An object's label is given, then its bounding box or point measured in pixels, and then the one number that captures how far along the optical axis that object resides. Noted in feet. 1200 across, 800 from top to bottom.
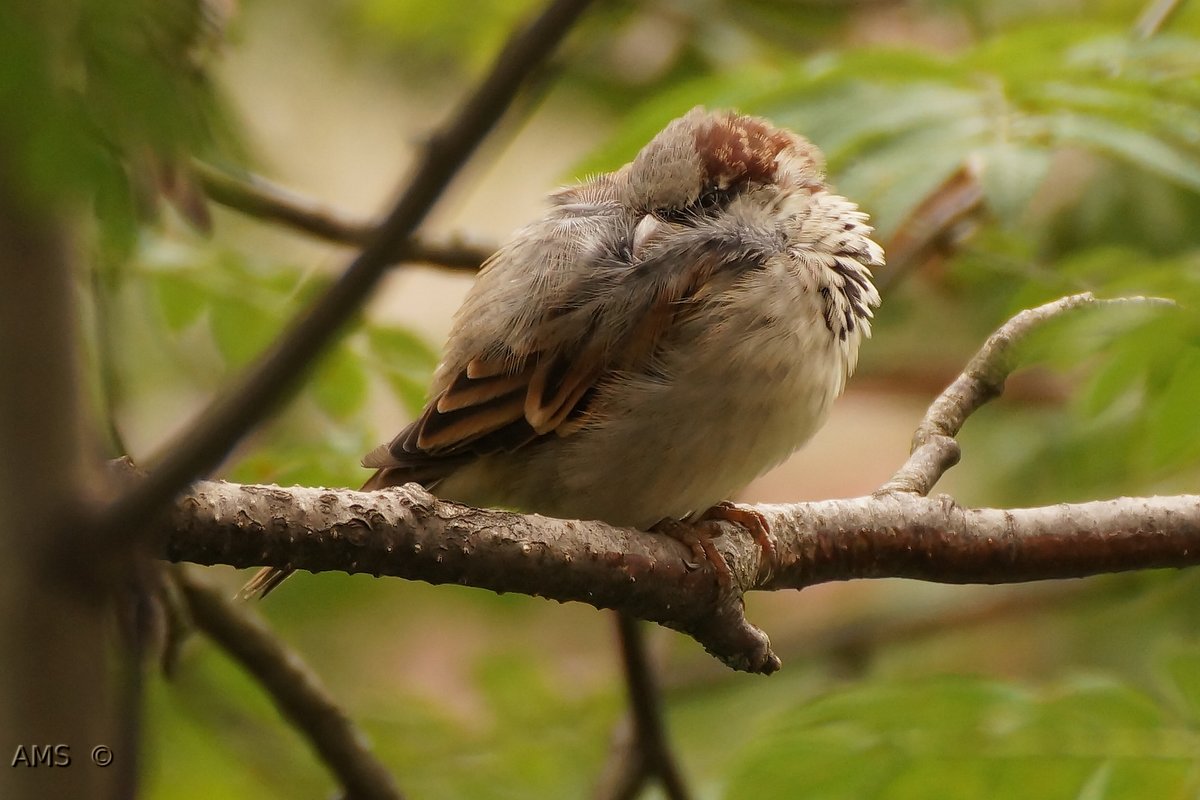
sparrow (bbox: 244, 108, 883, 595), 18.70
